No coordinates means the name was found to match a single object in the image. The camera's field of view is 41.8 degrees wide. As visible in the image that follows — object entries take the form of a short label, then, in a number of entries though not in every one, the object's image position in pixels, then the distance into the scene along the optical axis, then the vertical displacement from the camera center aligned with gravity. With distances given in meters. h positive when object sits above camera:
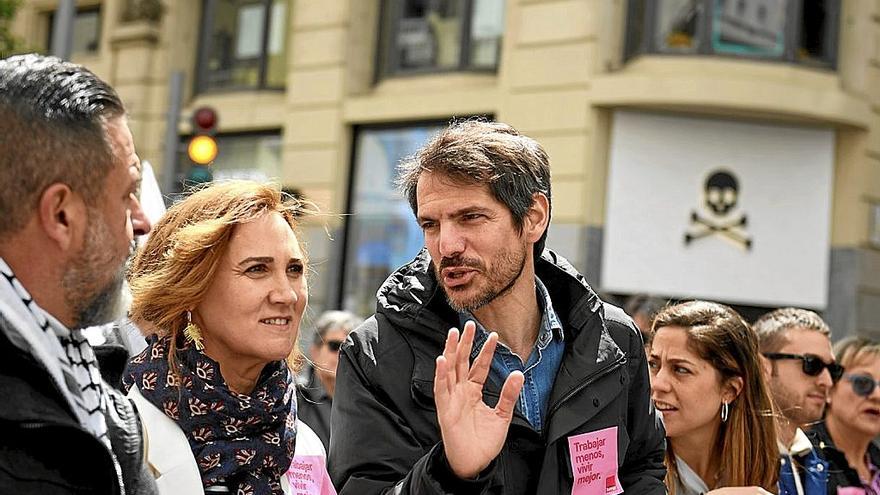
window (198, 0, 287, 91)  15.59 +3.01
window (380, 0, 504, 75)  13.84 +3.00
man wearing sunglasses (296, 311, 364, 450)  6.54 -0.57
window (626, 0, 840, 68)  12.70 +3.04
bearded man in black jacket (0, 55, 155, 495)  1.72 -0.03
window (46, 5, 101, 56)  17.47 +3.35
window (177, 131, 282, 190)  15.17 +1.44
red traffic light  10.25 +1.26
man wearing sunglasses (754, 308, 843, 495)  5.03 -0.25
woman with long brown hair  4.05 -0.37
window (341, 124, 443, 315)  14.04 +0.66
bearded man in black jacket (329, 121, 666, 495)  2.70 -0.21
